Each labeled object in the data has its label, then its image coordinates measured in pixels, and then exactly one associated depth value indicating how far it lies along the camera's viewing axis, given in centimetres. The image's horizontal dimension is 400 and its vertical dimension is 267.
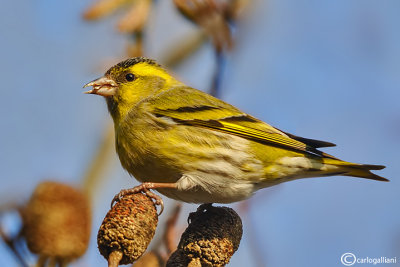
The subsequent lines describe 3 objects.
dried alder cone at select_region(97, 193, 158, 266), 519
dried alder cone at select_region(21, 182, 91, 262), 508
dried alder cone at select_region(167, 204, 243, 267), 612
